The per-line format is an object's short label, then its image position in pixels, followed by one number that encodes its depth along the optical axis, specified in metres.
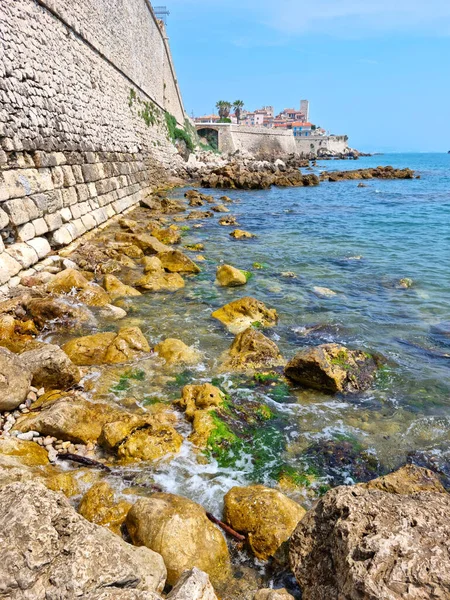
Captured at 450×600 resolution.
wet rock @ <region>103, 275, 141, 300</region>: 8.13
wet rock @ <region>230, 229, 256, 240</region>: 14.60
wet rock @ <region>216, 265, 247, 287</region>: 9.22
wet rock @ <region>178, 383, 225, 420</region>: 4.59
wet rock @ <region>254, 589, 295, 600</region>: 2.36
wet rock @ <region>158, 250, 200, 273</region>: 9.93
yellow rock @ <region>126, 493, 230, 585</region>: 2.73
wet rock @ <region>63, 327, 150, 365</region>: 5.50
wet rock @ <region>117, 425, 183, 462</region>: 3.81
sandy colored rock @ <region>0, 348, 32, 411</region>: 4.09
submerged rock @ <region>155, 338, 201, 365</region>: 5.71
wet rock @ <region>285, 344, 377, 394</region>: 5.20
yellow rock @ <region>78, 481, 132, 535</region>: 3.05
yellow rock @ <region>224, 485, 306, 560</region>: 2.98
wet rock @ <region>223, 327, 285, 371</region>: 5.73
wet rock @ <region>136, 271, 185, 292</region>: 8.62
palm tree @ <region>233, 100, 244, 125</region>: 95.61
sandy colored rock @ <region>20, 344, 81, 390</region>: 4.64
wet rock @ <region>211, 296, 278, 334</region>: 7.07
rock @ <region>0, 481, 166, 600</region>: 1.77
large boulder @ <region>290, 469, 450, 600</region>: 1.82
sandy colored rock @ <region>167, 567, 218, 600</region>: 2.12
